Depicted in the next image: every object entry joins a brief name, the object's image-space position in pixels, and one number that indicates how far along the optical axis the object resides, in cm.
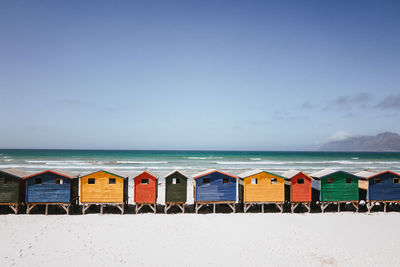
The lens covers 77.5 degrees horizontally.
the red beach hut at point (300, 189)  2167
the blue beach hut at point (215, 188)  2116
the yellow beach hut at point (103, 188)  2042
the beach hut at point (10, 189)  1970
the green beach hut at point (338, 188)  2170
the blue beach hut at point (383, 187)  2202
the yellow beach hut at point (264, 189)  2147
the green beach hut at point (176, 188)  2097
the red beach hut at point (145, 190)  2081
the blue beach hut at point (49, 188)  2003
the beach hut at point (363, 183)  2240
